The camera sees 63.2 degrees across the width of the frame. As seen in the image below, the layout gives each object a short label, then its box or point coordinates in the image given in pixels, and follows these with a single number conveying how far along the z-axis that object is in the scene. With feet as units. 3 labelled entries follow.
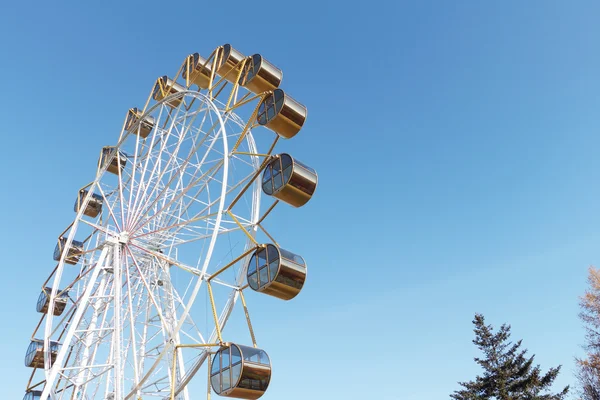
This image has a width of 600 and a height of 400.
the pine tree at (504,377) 78.59
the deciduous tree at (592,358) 65.57
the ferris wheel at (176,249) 38.68
